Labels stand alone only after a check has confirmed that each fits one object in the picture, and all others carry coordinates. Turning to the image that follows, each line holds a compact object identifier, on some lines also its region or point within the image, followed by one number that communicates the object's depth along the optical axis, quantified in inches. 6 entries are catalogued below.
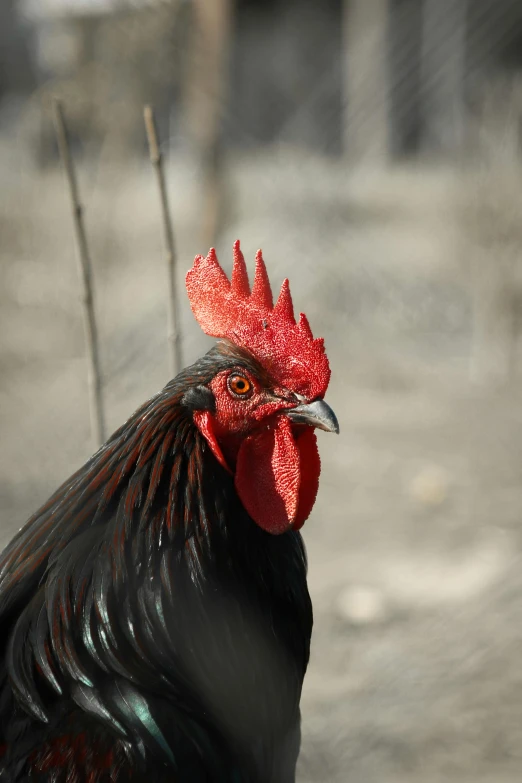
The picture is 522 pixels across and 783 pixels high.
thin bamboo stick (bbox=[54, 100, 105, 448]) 173.6
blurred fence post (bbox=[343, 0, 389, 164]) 473.7
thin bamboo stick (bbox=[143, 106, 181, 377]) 174.4
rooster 114.9
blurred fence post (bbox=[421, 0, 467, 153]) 510.0
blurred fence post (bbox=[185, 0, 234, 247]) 403.5
